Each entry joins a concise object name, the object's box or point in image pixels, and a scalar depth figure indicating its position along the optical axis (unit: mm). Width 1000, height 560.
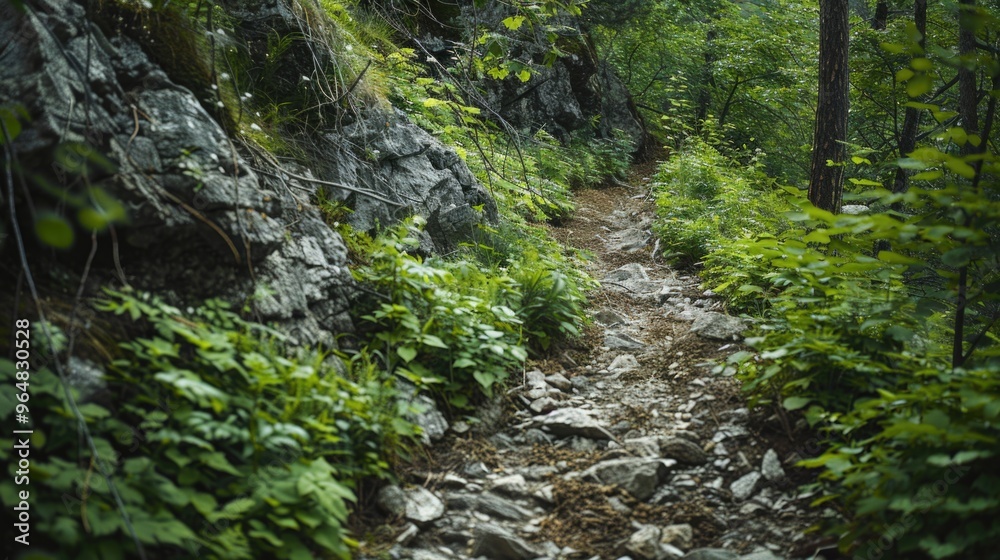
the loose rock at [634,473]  3348
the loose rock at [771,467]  3318
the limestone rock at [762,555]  2777
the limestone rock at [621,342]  5309
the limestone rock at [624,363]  4891
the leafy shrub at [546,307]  5074
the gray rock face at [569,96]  13242
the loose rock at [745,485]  3285
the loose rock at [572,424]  3879
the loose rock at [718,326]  5070
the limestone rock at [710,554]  2803
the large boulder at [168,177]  2826
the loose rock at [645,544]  2873
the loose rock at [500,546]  2865
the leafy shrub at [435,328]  3969
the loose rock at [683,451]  3580
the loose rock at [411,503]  3064
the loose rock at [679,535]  2947
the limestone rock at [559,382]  4535
